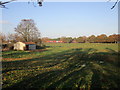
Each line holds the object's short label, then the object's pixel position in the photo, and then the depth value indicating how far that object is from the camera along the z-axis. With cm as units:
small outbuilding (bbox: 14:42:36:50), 3137
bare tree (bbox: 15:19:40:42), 3425
